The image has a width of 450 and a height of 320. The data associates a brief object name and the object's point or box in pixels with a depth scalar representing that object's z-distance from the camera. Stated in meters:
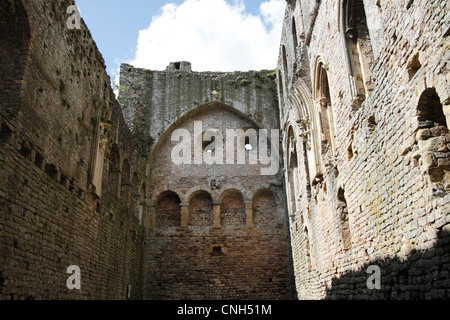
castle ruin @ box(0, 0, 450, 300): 5.22
